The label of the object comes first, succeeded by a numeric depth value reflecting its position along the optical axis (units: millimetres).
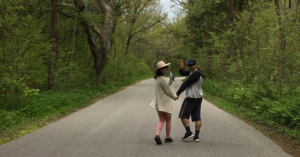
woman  5020
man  5137
